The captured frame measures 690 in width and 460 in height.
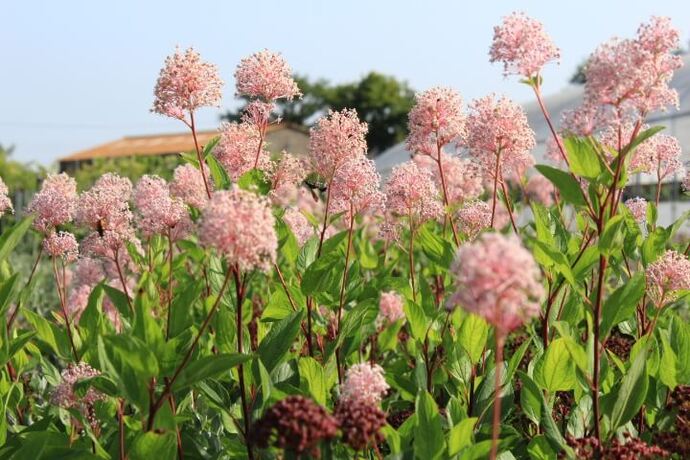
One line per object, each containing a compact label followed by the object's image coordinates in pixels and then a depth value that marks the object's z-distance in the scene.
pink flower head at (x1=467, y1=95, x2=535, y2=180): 3.18
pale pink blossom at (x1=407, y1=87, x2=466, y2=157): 3.45
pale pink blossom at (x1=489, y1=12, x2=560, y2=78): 2.83
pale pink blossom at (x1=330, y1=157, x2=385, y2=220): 3.32
